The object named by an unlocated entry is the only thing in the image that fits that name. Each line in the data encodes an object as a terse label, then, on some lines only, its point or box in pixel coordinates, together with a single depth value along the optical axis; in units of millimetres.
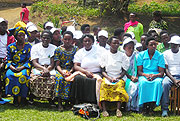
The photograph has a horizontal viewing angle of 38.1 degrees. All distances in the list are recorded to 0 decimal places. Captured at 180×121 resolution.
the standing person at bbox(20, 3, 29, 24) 14034
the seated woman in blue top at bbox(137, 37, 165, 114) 5816
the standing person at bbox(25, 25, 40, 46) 7709
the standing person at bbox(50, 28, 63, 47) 7312
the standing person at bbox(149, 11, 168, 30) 8419
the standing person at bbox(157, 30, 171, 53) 6996
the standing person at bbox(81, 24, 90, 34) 8508
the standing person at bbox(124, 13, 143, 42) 8719
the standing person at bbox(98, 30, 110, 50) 7141
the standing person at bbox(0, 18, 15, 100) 6992
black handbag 5539
